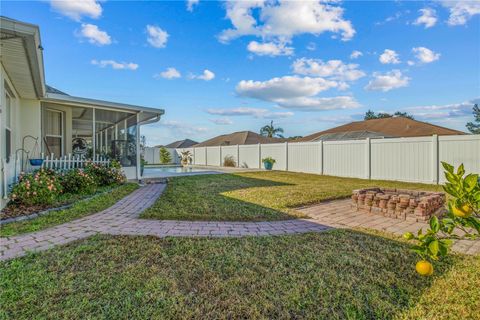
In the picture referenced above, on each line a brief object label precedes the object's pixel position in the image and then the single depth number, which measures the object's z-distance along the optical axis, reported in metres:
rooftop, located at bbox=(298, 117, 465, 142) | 17.02
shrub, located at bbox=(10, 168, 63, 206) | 5.29
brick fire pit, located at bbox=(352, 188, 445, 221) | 4.79
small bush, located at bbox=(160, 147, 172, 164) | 28.22
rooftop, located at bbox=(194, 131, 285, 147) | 29.20
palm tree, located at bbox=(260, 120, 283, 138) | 39.66
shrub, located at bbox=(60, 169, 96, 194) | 6.83
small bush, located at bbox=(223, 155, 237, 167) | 22.45
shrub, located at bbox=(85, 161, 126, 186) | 8.02
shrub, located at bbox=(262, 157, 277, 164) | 18.11
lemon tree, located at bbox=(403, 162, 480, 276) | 1.32
